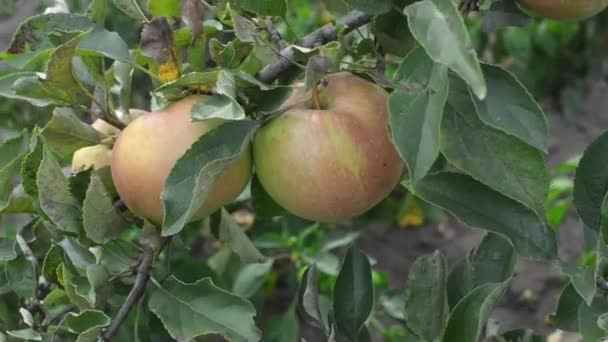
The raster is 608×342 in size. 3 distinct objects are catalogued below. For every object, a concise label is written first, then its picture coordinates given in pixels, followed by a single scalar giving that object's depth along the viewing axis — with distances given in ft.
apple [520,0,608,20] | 2.39
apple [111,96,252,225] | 2.33
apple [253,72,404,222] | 2.31
